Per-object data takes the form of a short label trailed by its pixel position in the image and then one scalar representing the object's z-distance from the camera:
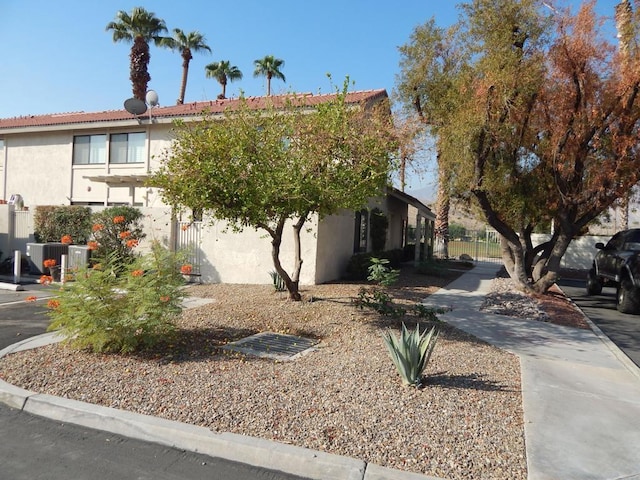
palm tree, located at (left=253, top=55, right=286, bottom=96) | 38.19
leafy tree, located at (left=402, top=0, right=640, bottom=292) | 10.50
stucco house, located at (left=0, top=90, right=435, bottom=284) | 12.33
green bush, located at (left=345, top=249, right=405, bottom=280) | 13.22
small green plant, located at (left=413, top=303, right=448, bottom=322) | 7.64
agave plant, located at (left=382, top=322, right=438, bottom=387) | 4.91
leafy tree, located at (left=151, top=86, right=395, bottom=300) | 7.03
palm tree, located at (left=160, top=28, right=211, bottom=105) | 33.50
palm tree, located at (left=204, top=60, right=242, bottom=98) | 37.25
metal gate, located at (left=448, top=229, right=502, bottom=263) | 31.66
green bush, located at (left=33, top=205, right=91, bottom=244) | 14.08
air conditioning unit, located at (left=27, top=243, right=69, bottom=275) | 13.64
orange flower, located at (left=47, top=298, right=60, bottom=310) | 5.73
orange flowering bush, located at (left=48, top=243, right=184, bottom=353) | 5.60
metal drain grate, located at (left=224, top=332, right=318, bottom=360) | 6.06
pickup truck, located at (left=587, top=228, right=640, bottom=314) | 10.52
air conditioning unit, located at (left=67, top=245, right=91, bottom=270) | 12.65
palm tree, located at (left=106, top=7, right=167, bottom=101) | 27.72
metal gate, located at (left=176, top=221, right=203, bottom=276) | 12.74
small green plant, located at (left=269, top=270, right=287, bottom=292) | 10.47
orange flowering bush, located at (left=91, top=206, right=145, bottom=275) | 12.70
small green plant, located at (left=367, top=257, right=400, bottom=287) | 8.90
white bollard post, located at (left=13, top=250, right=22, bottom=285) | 12.18
